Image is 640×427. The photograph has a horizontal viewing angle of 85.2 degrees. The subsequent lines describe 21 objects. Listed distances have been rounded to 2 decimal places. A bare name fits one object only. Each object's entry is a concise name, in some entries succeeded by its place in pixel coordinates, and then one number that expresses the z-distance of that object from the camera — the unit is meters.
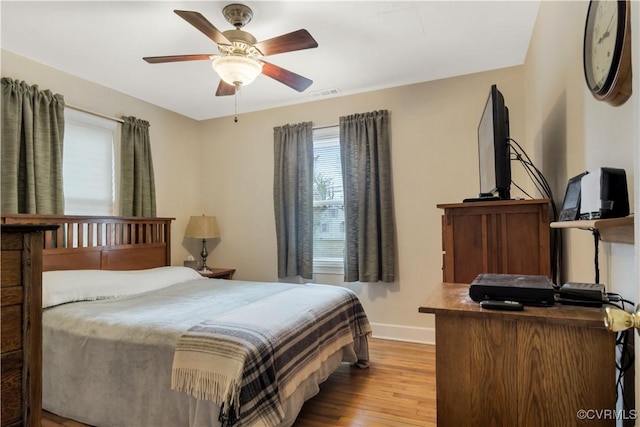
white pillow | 2.33
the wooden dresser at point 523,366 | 0.88
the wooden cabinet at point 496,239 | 1.75
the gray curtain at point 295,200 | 3.88
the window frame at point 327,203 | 3.87
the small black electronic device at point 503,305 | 0.96
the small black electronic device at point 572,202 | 1.25
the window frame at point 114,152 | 3.39
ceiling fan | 2.08
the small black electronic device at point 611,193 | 0.97
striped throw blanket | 1.53
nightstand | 3.85
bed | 1.59
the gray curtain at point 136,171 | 3.55
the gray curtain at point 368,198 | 3.51
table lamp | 4.09
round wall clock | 0.94
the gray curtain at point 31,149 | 2.64
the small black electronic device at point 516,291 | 1.00
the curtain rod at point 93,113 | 3.14
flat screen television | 1.74
